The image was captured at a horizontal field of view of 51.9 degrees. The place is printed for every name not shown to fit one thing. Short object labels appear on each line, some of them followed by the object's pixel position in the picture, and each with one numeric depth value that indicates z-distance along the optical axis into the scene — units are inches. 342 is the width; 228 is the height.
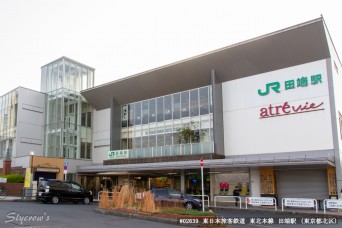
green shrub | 1206.9
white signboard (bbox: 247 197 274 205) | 852.6
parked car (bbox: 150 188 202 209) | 865.2
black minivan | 972.6
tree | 1207.6
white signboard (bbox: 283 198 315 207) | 791.1
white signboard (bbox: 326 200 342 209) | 763.4
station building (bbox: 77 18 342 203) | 965.8
